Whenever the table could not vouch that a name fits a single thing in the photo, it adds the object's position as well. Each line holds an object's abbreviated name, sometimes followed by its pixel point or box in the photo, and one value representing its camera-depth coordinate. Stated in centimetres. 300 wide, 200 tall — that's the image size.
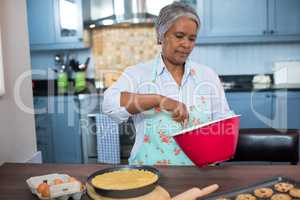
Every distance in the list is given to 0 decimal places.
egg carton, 101
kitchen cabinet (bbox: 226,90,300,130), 314
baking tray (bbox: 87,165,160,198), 99
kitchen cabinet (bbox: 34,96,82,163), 329
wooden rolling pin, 92
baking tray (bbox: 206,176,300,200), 103
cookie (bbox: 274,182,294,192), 105
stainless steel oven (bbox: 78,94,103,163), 323
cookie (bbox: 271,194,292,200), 99
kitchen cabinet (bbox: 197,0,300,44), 325
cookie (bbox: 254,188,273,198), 102
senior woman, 137
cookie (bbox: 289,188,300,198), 100
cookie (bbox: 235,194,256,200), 101
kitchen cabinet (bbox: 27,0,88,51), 339
